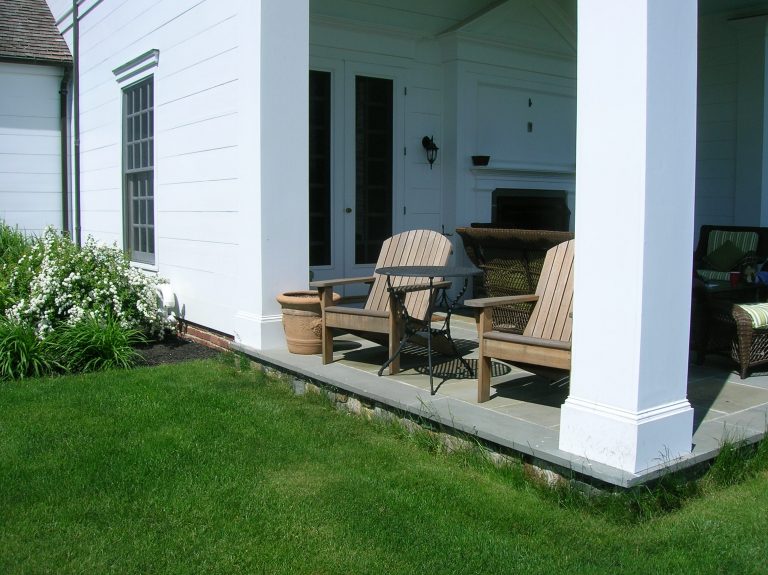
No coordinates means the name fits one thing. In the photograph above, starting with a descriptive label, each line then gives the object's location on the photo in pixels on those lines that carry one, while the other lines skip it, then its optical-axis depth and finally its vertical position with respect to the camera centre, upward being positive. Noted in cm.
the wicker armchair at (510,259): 584 -20
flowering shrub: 651 -49
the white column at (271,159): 570 +53
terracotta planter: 554 -63
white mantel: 846 +61
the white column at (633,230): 317 +2
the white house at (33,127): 1054 +140
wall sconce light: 819 +88
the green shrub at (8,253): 676 -24
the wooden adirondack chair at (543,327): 393 -52
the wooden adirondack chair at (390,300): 496 -46
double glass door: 761 +58
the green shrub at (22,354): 577 -91
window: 805 +64
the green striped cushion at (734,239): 789 -5
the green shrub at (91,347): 604 -89
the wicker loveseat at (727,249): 771 -15
